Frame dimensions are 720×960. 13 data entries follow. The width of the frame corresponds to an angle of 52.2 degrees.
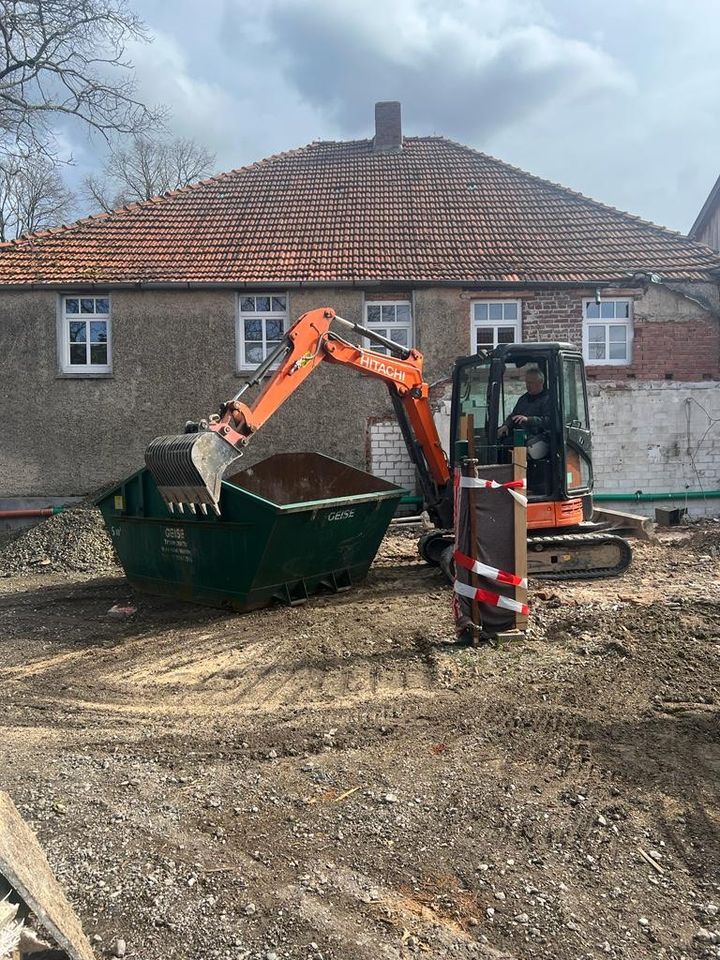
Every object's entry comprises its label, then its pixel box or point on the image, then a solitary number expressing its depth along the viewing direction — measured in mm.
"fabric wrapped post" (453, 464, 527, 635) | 6344
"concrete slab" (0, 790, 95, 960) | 2146
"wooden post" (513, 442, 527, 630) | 6363
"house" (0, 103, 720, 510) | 14562
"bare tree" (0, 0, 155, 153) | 17312
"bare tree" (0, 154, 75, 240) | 31422
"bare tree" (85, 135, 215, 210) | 35250
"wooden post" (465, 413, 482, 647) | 6332
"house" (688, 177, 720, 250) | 27109
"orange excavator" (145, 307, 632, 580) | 7680
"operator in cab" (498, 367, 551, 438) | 8594
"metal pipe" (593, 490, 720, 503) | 14875
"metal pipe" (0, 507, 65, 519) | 14086
